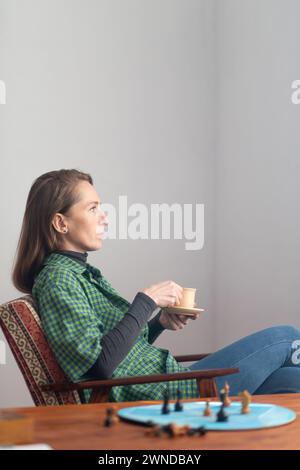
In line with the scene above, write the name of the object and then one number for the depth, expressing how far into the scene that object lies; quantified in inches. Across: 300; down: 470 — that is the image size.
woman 79.5
